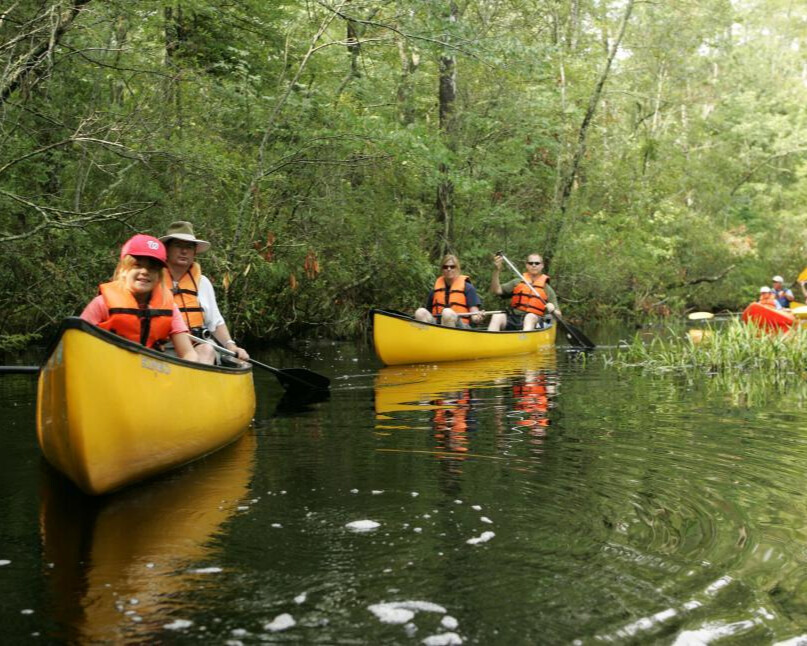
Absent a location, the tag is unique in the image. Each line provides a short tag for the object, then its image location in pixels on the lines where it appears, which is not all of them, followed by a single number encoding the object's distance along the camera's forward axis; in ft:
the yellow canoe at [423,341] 35.53
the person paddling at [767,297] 45.71
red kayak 42.52
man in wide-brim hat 20.67
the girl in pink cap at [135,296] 16.08
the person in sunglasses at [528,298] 43.68
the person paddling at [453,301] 38.45
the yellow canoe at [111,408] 13.98
